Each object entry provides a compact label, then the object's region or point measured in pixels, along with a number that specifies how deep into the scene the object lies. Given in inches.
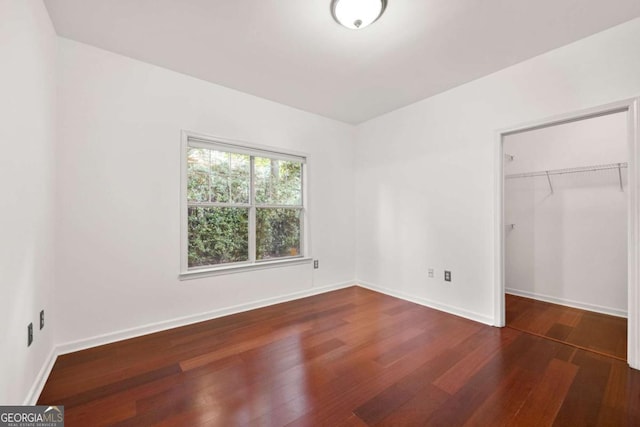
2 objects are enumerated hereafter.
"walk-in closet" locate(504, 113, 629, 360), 117.7
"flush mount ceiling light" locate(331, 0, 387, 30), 71.9
